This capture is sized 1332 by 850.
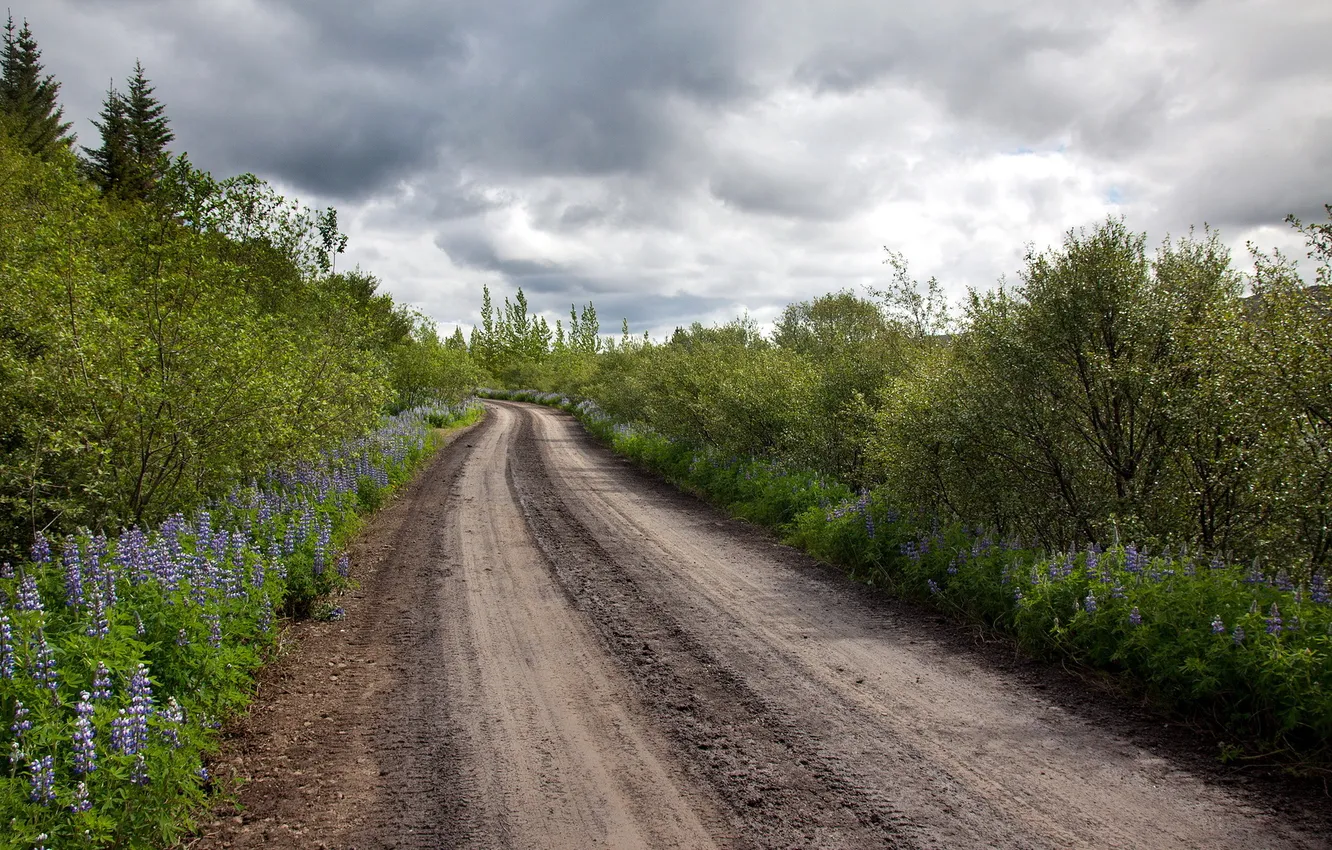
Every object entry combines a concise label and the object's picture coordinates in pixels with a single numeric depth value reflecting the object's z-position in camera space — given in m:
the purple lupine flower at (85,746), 3.49
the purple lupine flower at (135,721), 3.73
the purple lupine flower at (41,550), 5.77
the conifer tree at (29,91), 32.16
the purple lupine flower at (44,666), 3.96
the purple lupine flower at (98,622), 4.60
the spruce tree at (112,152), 31.79
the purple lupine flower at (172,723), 4.07
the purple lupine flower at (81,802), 3.36
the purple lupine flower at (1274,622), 4.90
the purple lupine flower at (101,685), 3.92
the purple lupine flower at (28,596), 4.50
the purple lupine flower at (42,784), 3.34
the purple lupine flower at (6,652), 3.92
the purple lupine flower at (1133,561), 6.38
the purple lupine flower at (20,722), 3.54
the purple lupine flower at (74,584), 5.06
